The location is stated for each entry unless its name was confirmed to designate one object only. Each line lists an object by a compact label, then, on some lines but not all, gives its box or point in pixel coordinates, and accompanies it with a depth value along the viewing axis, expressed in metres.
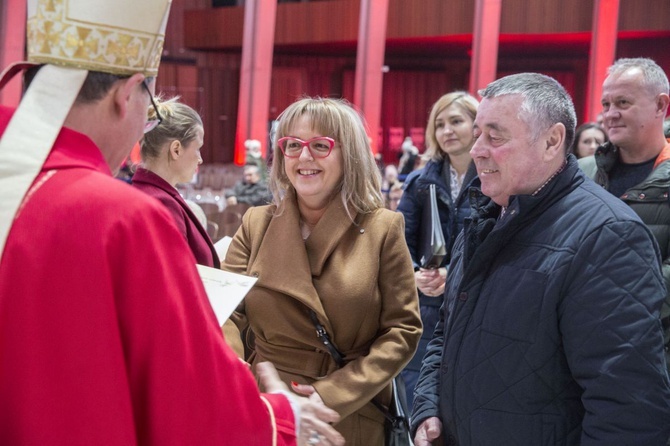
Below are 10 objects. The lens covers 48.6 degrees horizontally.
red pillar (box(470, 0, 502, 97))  14.10
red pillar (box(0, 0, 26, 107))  11.73
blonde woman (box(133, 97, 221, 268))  2.22
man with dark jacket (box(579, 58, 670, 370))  2.49
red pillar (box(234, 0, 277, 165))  13.99
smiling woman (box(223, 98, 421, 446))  2.00
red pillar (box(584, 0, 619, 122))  13.80
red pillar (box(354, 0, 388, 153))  14.04
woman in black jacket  3.18
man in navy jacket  1.47
